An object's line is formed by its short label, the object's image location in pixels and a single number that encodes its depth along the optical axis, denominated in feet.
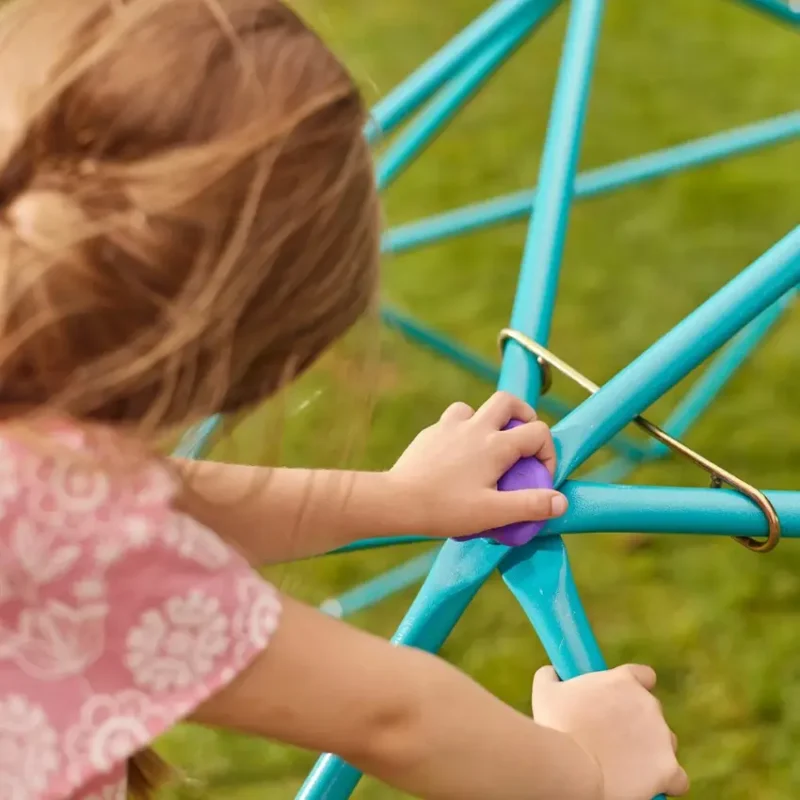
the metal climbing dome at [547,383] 4.65
